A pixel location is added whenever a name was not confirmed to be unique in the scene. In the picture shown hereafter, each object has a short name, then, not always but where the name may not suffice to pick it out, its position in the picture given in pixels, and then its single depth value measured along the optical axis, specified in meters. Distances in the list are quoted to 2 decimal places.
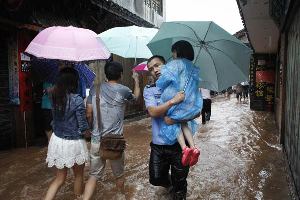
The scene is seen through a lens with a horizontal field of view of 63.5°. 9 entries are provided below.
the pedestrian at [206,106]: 7.57
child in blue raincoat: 2.91
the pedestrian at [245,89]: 22.16
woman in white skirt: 2.93
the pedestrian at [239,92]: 21.08
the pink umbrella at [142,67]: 5.75
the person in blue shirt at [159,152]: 3.09
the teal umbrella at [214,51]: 3.12
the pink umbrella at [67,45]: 3.26
